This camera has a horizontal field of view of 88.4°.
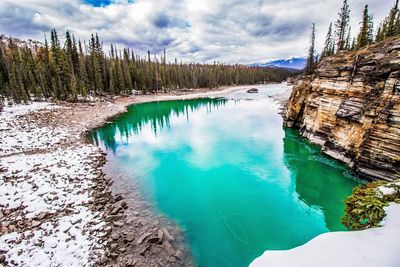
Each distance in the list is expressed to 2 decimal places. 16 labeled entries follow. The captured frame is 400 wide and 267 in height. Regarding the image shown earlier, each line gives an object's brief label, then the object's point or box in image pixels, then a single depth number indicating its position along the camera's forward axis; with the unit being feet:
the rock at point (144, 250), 25.90
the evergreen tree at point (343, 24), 133.26
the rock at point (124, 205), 35.44
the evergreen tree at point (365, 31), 124.67
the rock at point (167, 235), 28.78
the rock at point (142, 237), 27.70
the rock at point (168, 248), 26.47
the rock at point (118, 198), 37.28
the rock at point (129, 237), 27.81
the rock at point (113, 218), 31.49
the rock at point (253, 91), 270.71
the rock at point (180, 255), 25.99
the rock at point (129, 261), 24.01
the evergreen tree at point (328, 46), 165.40
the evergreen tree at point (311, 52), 160.32
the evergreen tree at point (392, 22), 120.47
